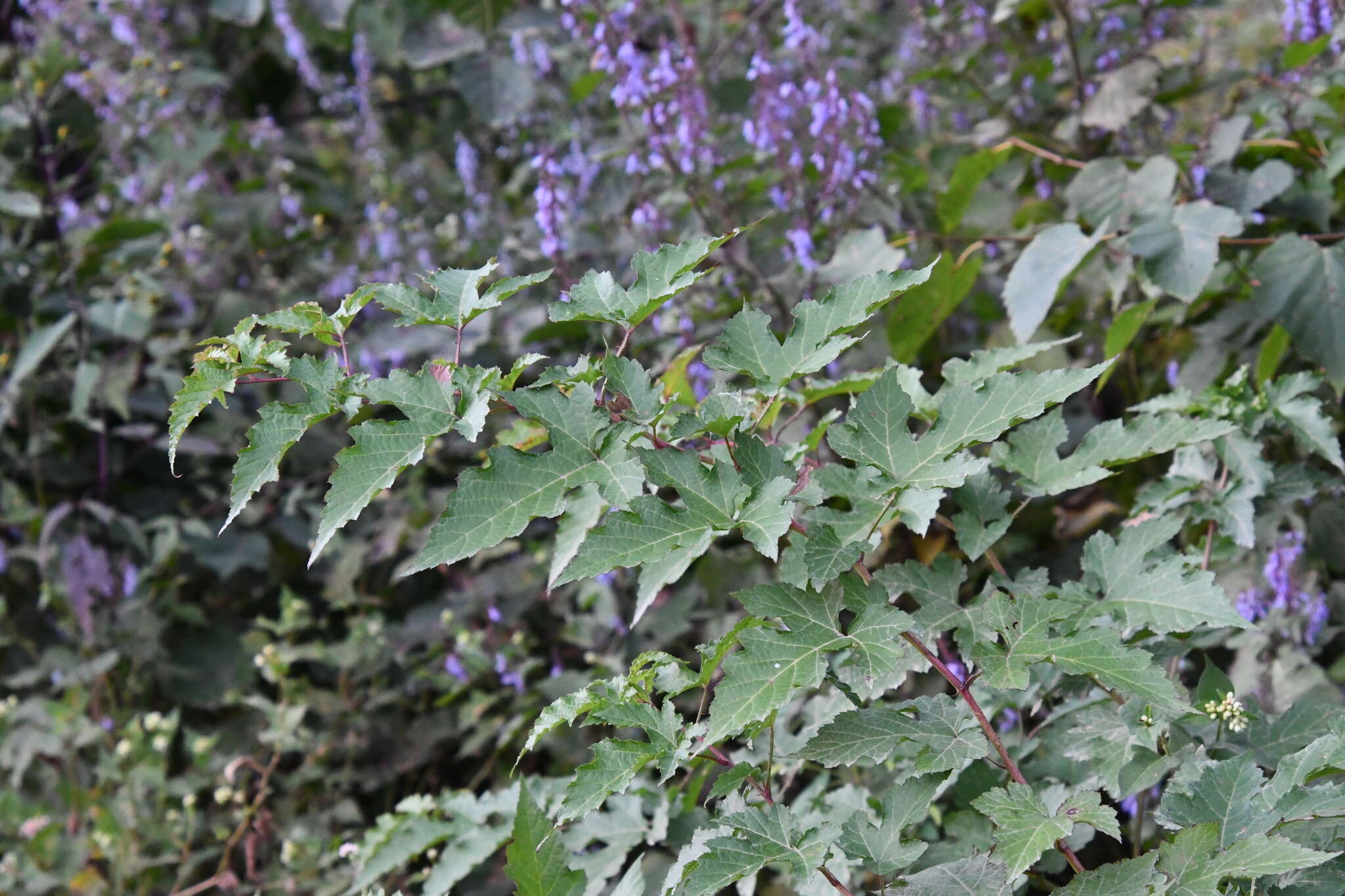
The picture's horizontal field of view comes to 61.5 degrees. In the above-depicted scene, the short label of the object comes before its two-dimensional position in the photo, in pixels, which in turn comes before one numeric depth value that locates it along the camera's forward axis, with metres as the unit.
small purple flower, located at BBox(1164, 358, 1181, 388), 2.25
